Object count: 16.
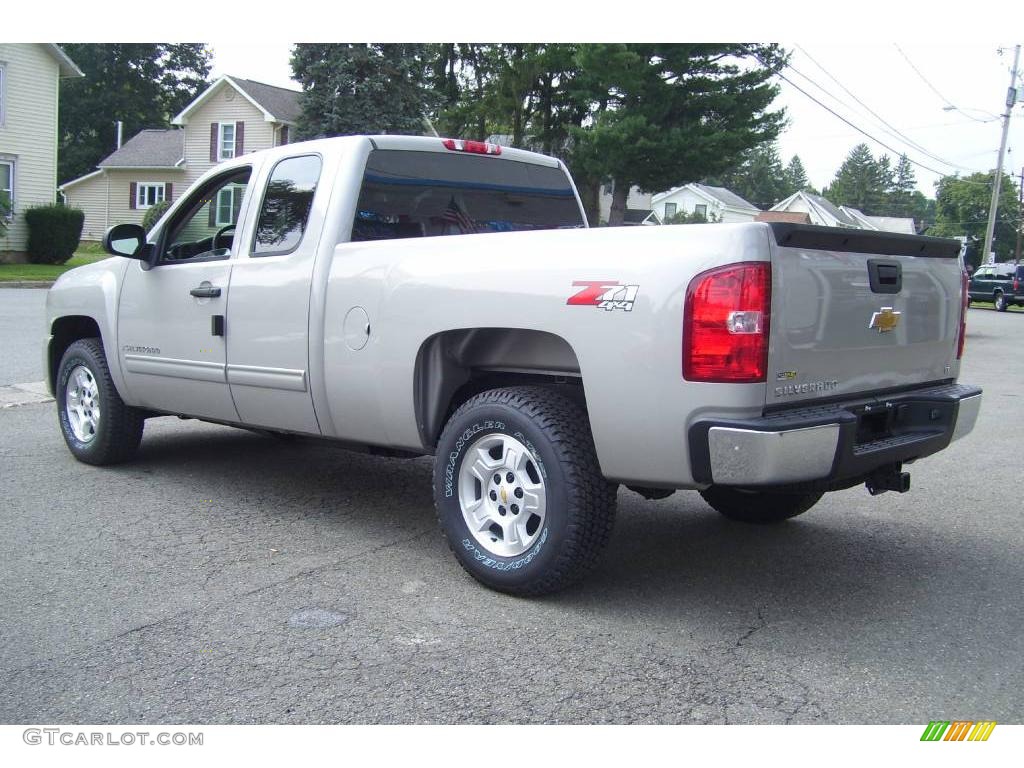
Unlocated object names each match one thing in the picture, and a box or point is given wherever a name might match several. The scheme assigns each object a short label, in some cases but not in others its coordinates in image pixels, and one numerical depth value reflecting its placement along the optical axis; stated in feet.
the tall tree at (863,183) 466.29
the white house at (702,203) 233.35
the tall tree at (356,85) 98.32
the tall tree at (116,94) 219.00
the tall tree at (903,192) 470.39
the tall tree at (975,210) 271.90
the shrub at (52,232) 98.17
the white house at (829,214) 227.32
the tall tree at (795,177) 477.61
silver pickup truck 12.05
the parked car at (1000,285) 125.29
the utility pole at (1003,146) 142.20
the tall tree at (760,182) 434.71
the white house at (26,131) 99.81
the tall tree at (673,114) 101.71
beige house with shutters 138.62
